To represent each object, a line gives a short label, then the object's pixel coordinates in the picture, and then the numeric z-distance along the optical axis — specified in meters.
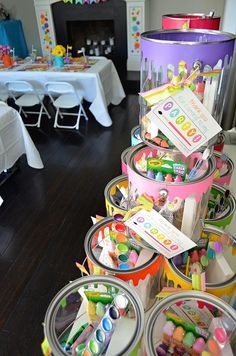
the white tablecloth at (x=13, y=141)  2.25
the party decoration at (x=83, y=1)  4.80
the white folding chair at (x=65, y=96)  3.10
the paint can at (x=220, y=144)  1.24
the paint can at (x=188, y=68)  0.65
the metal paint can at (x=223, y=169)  1.11
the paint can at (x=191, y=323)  0.61
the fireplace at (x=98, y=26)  4.80
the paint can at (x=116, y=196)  1.01
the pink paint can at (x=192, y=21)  1.21
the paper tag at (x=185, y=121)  0.63
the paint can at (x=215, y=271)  0.70
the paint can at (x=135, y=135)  1.17
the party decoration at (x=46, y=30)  5.14
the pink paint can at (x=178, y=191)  0.70
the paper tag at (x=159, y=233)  0.72
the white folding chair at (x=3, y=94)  3.45
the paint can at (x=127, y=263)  0.77
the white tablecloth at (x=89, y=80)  3.17
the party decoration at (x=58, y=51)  3.33
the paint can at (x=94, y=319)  0.59
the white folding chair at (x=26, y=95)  3.20
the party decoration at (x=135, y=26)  4.70
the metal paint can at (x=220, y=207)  0.93
